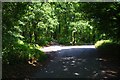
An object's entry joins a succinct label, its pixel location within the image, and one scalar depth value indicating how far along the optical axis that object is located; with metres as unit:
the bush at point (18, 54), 5.40
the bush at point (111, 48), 8.91
